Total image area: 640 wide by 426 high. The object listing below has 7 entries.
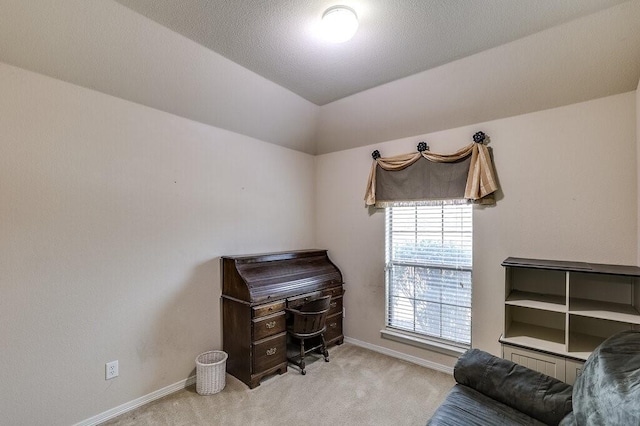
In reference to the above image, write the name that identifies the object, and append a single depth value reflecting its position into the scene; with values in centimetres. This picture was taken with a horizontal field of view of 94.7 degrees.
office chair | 285
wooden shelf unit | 196
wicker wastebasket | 254
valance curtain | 267
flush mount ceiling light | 178
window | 292
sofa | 113
